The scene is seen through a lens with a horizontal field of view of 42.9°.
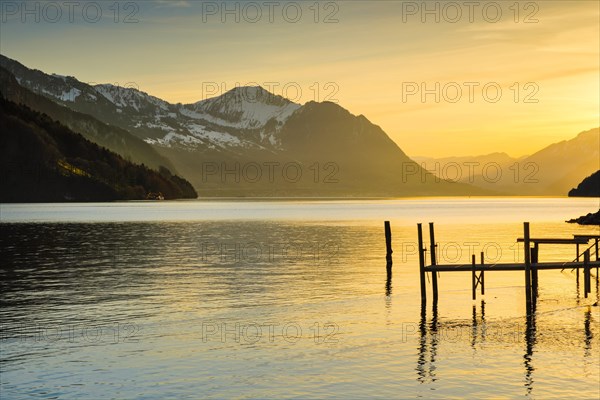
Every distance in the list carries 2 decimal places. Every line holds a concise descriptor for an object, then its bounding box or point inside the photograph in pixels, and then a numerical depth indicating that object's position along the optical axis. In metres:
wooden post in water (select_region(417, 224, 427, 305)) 47.12
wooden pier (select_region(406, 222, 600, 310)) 45.47
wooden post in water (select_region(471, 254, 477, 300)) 47.91
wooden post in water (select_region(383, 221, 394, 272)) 68.12
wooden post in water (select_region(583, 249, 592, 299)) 47.69
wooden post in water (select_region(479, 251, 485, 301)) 49.53
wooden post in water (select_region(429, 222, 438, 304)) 46.66
